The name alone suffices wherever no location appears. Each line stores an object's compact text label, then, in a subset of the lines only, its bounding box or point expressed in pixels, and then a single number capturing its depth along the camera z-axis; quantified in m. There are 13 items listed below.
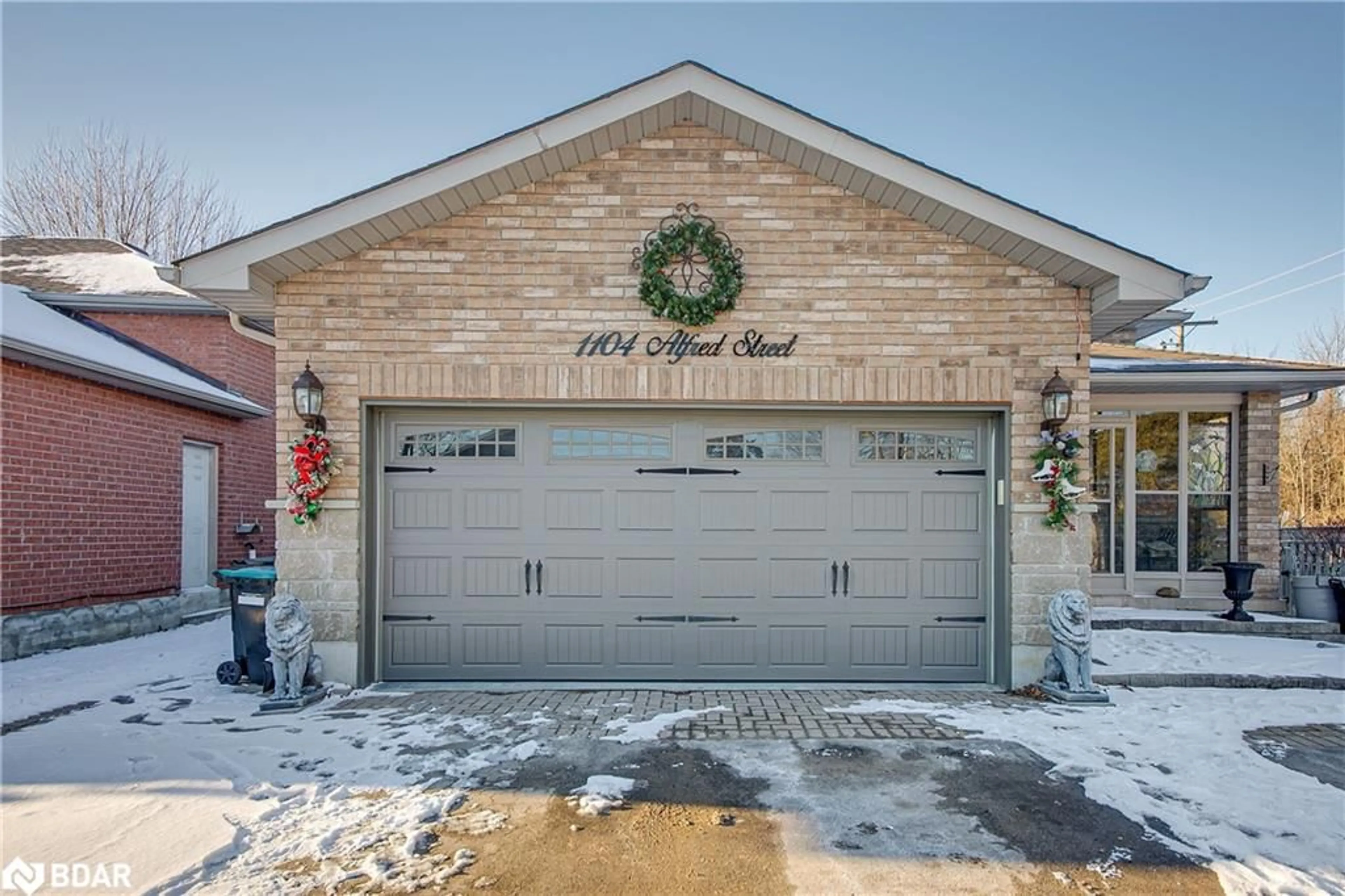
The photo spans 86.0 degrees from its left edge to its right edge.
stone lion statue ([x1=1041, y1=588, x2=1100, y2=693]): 5.52
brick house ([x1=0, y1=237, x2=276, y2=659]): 6.99
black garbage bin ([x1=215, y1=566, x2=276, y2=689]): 5.81
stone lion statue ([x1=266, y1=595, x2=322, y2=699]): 5.34
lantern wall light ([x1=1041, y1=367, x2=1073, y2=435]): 5.63
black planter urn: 7.89
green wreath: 5.74
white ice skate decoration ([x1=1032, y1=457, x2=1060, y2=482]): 5.70
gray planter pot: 8.14
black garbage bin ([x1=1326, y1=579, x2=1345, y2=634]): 8.01
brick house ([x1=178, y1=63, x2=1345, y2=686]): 5.74
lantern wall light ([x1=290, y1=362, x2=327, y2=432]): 5.55
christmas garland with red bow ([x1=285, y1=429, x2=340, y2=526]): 5.61
